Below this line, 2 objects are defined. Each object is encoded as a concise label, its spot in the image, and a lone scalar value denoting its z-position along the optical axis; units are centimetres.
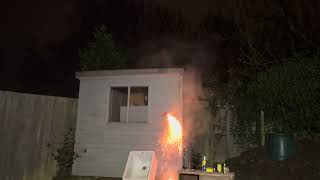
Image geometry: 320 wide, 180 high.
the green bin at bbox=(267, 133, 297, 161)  730
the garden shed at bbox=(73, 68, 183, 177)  696
